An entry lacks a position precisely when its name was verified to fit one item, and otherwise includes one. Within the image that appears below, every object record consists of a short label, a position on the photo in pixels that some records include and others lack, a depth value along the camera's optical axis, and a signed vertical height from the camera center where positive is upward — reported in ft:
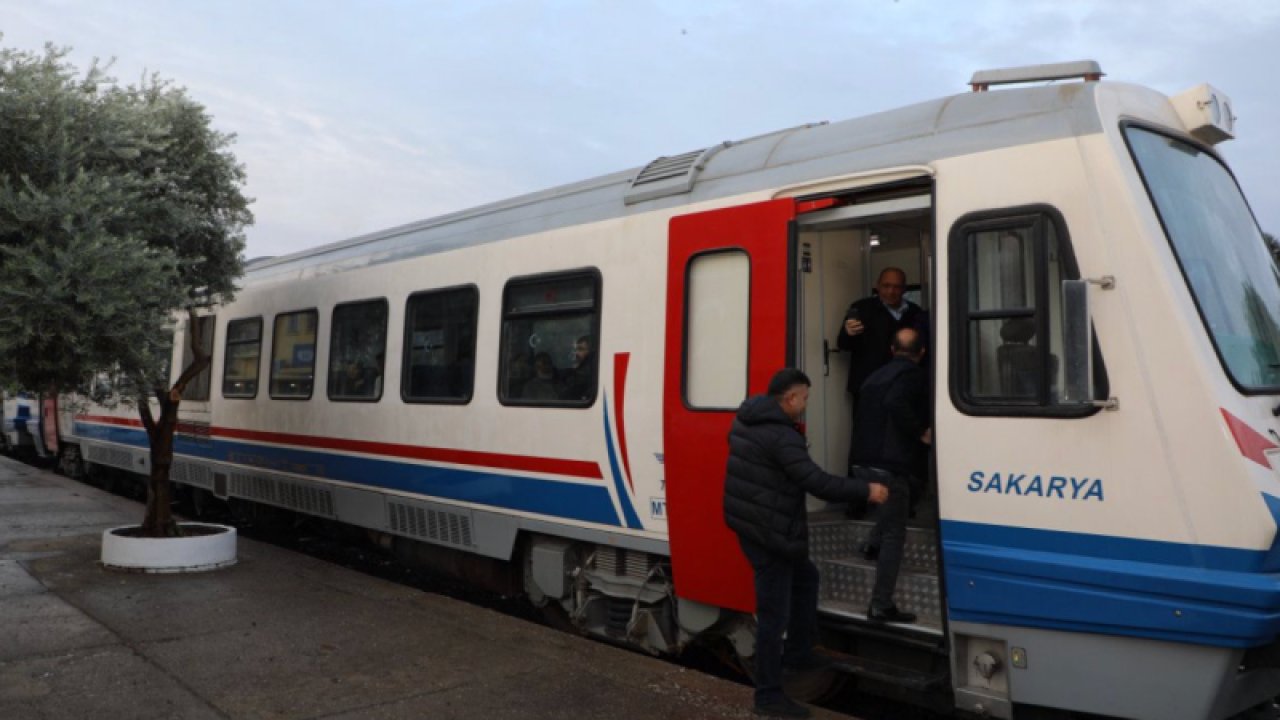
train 13.52 +1.01
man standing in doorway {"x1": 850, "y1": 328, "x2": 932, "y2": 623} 16.48 +0.13
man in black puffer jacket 15.74 -0.84
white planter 26.63 -3.47
